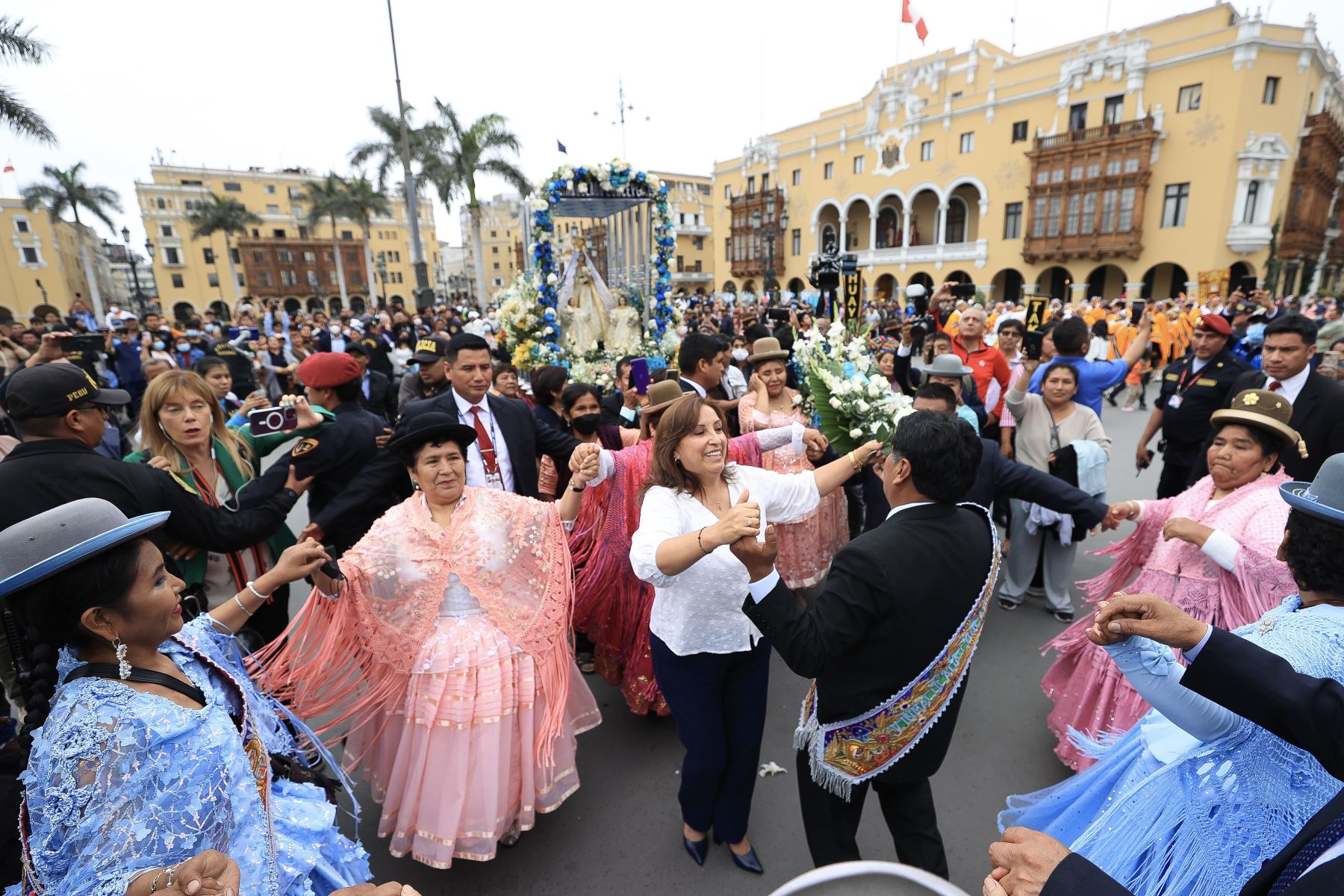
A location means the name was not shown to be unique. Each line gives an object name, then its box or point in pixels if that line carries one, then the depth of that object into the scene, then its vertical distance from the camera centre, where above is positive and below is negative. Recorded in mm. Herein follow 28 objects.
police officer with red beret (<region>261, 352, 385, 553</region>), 3287 -773
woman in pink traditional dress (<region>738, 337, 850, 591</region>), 4645 -1313
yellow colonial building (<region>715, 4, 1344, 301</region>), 24312 +5160
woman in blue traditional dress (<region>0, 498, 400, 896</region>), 1192 -870
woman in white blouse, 2330 -1287
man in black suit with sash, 1828 -1017
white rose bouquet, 3447 -650
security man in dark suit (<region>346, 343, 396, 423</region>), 7988 -1130
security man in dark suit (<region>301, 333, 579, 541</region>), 3693 -884
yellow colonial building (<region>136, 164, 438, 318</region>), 54594 +4700
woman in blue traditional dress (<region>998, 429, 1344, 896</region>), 1320 -1116
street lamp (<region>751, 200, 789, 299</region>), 40816 +4066
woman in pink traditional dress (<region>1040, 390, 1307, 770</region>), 2535 -1181
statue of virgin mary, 10039 -198
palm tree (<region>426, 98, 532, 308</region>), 24000 +5221
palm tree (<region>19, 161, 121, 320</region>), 34062 +5949
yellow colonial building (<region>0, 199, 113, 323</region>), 40062 +2791
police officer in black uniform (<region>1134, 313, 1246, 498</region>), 4723 -968
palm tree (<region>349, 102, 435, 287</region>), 23969 +5980
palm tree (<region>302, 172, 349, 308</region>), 37938 +6058
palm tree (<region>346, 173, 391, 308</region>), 37688 +5782
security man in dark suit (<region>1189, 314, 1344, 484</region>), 3766 -728
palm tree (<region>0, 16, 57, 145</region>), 13492 +4771
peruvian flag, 24781 +10361
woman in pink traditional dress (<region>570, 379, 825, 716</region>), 3479 -1599
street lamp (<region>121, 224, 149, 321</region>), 24469 +1863
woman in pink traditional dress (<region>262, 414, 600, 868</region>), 2480 -1520
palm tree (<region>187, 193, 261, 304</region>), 42938 +5722
